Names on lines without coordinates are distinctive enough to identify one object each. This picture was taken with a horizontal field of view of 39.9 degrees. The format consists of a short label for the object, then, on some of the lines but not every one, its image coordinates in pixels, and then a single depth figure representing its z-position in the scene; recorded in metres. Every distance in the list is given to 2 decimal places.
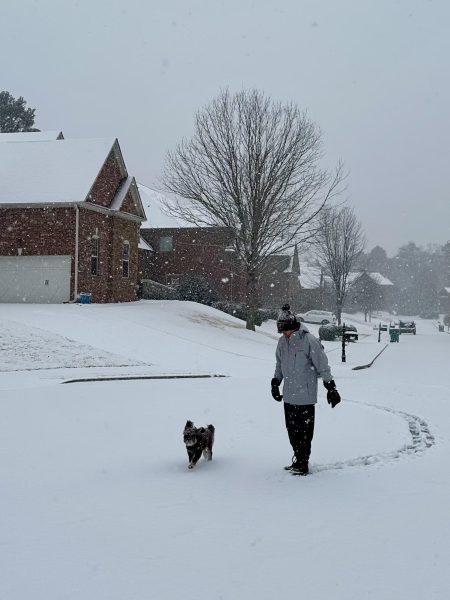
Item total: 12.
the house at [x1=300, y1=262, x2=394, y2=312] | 74.31
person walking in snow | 7.02
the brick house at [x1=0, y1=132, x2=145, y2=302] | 28.48
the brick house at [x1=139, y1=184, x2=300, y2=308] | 47.34
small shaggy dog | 7.06
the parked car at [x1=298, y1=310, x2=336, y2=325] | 57.00
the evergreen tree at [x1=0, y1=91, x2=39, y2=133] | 66.62
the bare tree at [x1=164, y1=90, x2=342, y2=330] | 30.19
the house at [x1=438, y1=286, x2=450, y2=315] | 108.75
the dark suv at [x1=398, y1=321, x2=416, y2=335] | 54.16
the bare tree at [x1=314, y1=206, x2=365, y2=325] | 47.72
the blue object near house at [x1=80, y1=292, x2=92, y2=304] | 28.33
